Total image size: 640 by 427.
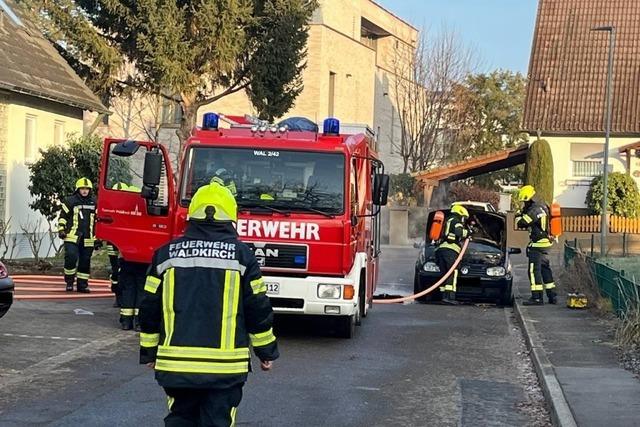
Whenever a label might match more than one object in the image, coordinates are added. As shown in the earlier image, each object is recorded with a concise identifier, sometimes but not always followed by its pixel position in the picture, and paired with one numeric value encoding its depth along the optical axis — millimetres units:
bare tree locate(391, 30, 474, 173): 45875
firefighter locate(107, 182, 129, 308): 13791
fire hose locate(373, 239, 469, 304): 16594
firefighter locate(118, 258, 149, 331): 11711
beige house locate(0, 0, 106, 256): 21938
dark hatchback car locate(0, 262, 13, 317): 10078
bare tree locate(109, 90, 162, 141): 41062
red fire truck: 11203
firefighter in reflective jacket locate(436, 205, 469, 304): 16672
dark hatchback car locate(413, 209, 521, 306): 16875
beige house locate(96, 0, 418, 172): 39969
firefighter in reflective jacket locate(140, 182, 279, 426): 5082
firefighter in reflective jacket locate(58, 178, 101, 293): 15547
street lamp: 22977
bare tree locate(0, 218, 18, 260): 20234
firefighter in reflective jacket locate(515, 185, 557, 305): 16141
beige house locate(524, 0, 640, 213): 37875
